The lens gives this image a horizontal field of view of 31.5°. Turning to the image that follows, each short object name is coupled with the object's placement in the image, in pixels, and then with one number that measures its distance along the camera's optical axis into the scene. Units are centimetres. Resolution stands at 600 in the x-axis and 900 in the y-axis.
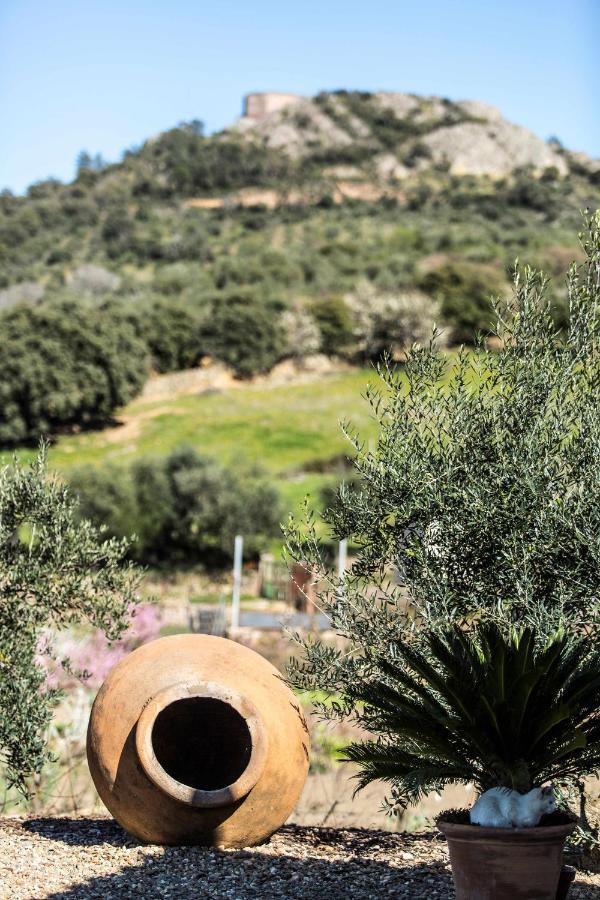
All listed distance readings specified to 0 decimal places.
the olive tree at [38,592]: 809
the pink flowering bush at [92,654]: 1391
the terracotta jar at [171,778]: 700
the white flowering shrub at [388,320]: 6581
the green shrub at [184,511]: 3462
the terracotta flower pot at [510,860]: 535
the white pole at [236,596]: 2341
